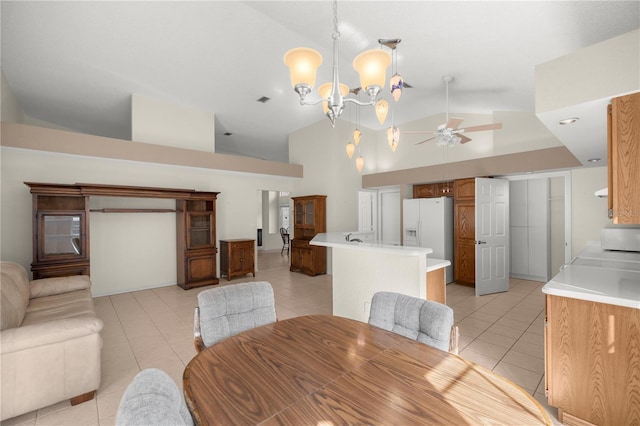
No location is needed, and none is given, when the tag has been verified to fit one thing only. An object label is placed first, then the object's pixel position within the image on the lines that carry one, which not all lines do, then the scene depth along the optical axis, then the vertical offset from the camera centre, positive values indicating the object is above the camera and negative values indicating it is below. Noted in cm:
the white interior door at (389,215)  718 -9
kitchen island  273 -68
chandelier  162 +86
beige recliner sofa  185 -103
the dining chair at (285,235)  1004 -81
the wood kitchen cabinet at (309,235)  638 -55
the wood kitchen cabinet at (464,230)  514 -38
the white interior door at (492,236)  487 -47
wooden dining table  89 -65
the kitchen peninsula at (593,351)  164 -89
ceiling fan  364 +111
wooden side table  586 -95
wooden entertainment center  404 -17
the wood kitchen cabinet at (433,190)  577 +47
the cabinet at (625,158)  174 +33
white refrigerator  552 -29
